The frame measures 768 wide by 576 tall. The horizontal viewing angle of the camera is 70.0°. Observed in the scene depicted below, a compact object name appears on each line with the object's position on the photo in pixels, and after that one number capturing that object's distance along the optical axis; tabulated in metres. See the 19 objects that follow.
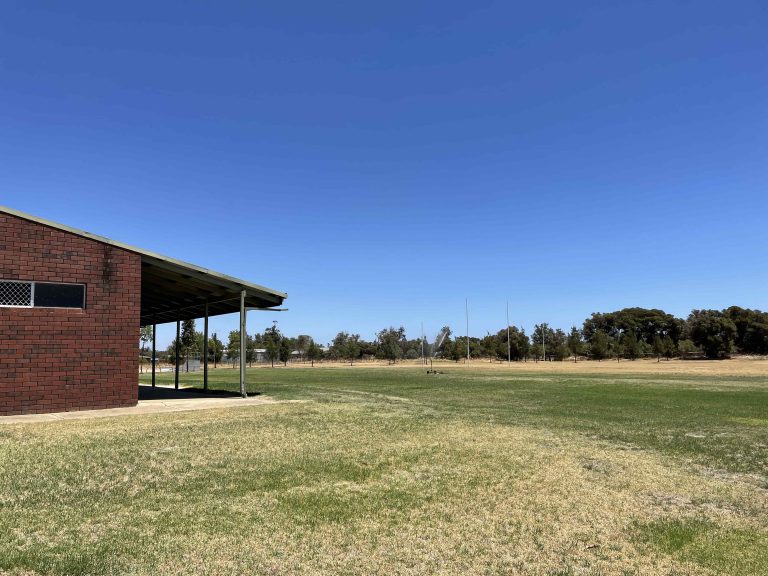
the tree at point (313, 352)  76.06
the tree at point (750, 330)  81.62
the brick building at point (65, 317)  11.98
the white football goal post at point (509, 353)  80.46
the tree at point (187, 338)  51.39
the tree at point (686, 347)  84.75
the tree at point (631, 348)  81.25
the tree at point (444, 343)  86.75
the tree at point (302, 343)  91.79
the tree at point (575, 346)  84.06
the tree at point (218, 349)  72.31
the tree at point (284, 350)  69.75
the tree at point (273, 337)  77.91
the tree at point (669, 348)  81.19
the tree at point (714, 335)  79.50
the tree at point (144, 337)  57.89
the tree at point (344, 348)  82.71
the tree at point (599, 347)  80.94
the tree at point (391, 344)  83.31
